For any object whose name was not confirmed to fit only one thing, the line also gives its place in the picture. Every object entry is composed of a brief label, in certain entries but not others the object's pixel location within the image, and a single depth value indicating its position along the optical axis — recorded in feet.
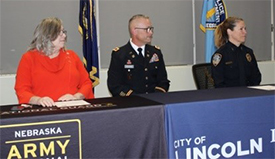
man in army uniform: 10.53
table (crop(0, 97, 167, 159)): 5.14
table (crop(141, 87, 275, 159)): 6.01
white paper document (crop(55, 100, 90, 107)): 6.20
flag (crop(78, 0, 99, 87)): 15.28
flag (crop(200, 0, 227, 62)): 17.28
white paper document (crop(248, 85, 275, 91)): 7.29
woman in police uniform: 10.71
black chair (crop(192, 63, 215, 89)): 11.51
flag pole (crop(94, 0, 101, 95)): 16.35
